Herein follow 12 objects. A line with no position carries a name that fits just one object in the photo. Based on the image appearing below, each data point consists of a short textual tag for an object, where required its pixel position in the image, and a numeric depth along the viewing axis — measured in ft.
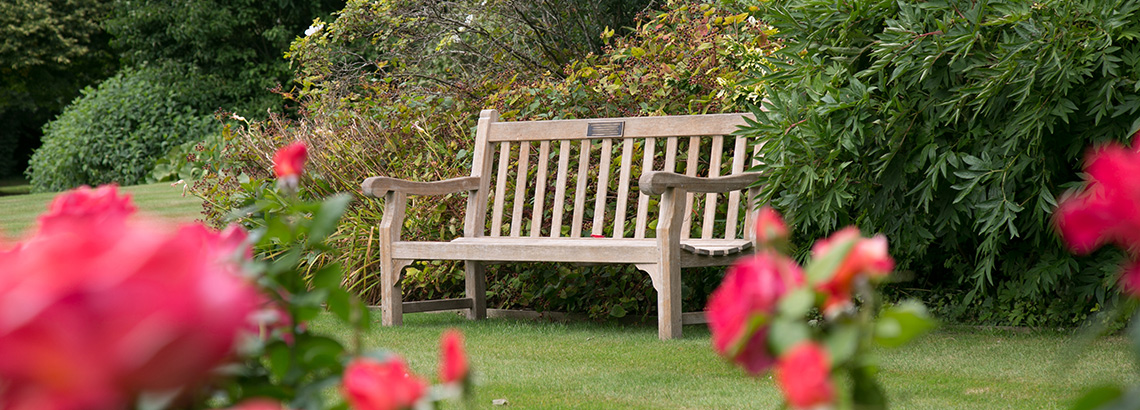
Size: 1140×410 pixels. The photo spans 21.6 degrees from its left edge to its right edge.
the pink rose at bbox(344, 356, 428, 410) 7.42
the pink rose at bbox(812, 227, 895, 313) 7.65
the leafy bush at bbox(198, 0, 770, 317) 44.78
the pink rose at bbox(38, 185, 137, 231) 12.28
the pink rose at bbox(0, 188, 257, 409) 5.67
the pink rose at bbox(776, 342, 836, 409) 6.17
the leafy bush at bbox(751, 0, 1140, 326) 39.55
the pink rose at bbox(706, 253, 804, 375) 7.77
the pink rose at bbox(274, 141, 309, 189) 14.73
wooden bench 41.54
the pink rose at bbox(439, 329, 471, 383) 9.01
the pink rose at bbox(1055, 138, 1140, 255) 8.87
